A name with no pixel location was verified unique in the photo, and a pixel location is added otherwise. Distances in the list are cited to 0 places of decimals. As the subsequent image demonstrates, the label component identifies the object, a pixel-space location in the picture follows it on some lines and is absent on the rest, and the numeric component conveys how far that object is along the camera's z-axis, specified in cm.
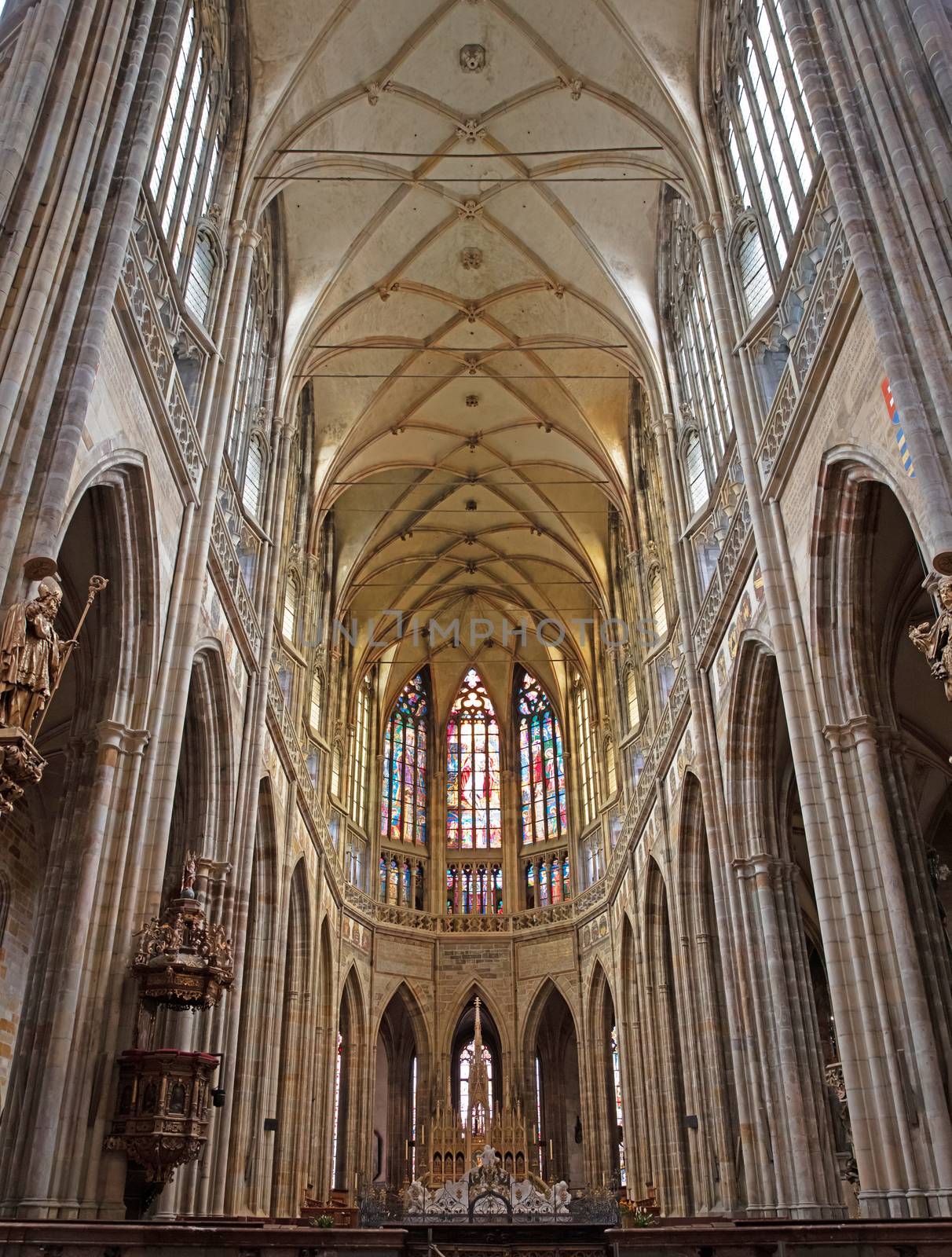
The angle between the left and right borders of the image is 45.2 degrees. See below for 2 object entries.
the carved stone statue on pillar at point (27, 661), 841
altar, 2383
